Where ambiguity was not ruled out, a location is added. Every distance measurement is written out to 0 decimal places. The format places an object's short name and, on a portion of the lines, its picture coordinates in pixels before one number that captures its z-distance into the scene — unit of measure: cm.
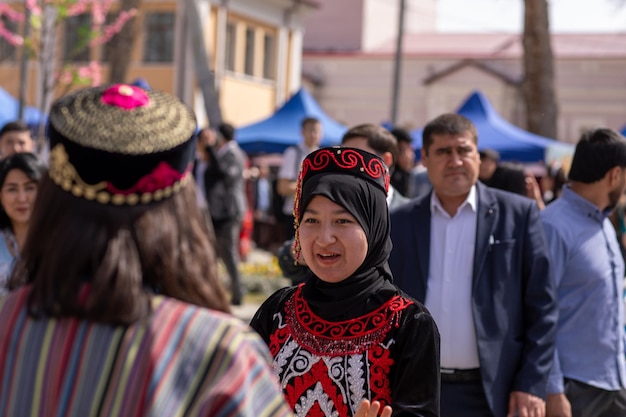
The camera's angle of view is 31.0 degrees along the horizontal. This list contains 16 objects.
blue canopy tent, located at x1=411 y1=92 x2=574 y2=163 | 1662
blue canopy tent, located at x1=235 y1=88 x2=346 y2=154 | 1719
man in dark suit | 459
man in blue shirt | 511
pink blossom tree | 1293
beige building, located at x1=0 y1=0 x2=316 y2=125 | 3541
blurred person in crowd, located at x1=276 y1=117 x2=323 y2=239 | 1116
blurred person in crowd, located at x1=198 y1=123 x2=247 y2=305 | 1236
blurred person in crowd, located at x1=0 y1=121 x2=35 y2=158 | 783
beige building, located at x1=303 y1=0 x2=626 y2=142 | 4219
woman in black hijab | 321
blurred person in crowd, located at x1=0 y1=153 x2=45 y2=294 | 534
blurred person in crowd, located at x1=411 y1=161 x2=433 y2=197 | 1149
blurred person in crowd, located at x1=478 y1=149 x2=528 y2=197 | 753
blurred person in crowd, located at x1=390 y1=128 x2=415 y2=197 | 922
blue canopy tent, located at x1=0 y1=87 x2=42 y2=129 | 1270
